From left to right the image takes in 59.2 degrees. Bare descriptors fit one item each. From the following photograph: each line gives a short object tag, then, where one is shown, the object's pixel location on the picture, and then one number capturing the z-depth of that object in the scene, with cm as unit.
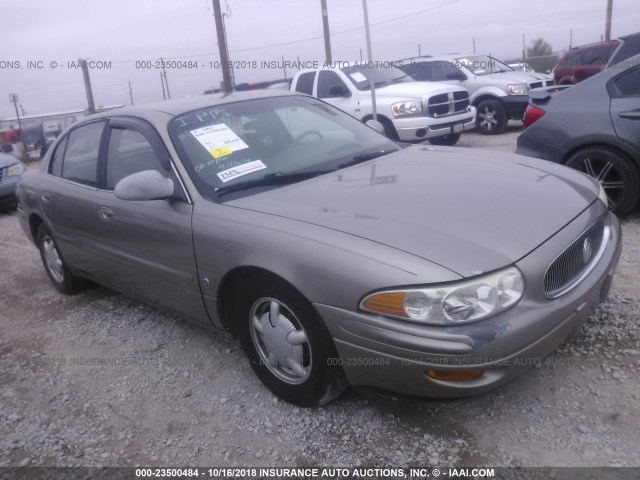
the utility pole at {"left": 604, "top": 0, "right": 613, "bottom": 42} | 2541
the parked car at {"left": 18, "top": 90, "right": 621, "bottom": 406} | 222
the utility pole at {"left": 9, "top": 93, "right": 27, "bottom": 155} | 2082
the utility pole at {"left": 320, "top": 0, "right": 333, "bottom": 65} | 2202
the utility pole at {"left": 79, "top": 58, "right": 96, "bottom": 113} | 1501
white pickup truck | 959
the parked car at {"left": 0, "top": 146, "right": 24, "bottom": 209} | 902
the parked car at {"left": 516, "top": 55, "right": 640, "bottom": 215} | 470
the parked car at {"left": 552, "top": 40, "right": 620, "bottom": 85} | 1413
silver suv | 1144
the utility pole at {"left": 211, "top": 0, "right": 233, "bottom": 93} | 1709
